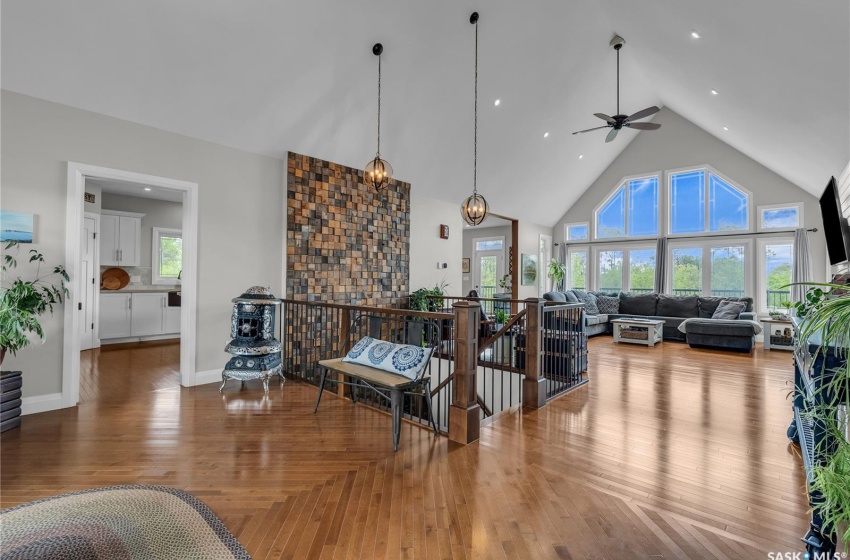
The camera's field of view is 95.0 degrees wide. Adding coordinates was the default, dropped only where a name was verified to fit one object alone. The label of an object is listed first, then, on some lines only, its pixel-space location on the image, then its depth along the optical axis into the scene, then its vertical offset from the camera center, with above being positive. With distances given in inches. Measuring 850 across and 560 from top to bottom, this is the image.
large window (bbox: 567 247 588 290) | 423.8 +20.8
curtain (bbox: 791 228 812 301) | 299.3 +23.6
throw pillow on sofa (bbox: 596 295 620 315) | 364.2 -15.6
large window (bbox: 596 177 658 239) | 383.2 +78.6
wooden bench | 108.6 -27.9
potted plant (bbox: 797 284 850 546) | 41.1 -15.2
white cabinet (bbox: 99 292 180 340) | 254.2 -22.3
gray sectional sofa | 261.0 -21.7
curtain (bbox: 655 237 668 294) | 370.0 +20.9
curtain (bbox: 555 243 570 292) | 428.1 +30.6
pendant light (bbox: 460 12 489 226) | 183.0 +37.0
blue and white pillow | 116.4 -22.6
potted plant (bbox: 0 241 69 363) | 112.9 -5.5
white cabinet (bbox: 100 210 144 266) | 263.3 +30.7
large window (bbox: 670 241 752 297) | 340.8 +18.5
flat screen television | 170.4 +30.2
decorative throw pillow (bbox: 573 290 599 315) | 352.4 -11.0
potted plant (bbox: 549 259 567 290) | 412.8 +17.7
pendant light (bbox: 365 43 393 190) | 167.8 +49.8
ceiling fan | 205.8 +92.9
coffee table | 290.2 -32.0
